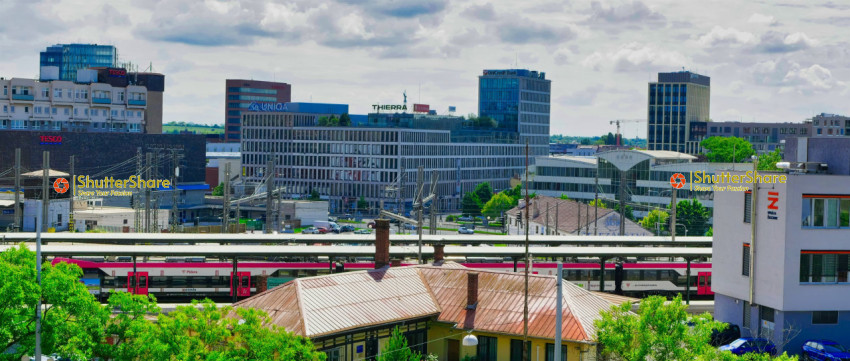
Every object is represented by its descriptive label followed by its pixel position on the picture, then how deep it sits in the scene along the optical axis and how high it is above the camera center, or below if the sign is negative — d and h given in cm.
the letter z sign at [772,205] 4792 -226
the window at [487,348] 4272 -867
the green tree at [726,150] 17850 +160
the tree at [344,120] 18288 +555
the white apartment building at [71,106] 15288 +603
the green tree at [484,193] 16838 -701
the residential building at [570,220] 11138 -771
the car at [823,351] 4491 -893
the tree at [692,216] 12231 -745
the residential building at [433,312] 3975 -693
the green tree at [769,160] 11928 -6
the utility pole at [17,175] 8021 -280
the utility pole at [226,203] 8741 -518
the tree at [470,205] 16750 -916
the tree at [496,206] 15300 -835
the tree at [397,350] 3650 -761
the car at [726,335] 5003 -920
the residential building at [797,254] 4753 -468
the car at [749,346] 4553 -883
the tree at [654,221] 12269 -823
